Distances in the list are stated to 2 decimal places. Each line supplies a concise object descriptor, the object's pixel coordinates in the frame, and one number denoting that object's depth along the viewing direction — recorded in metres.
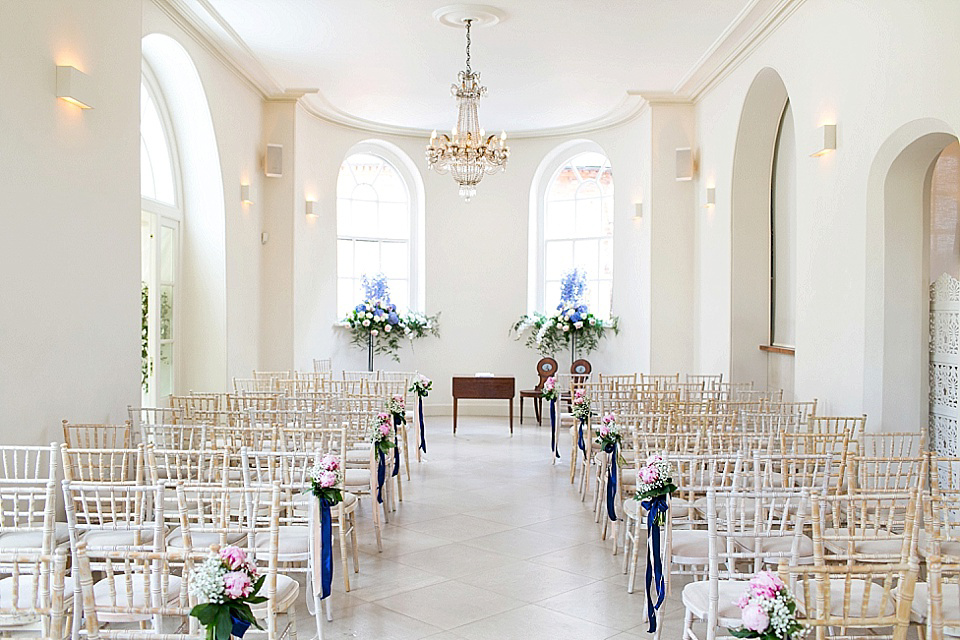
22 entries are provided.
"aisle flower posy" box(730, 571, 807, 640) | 2.33
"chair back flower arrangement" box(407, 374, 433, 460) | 8.86
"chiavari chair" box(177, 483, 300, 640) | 2.76
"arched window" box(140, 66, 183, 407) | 8.03
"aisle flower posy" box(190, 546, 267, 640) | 2.39
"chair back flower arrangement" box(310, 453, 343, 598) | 4.26
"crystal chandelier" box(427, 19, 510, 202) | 8.71
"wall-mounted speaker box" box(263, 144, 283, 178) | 10.58
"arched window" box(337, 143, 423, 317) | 13.34
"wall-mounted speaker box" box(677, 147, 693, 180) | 10.63
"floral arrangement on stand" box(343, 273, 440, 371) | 12.62
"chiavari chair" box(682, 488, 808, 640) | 3.25
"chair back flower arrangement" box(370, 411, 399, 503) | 5.80
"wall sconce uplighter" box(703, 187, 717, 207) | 9.91
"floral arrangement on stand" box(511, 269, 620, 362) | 12.66
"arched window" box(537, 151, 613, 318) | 13.34
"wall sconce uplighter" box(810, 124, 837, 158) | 6.77
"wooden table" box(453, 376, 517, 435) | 11.62
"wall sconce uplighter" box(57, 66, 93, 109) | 5.50
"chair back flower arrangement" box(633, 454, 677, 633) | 4.10
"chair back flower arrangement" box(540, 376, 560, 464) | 9.59
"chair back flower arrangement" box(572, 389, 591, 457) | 7.47
